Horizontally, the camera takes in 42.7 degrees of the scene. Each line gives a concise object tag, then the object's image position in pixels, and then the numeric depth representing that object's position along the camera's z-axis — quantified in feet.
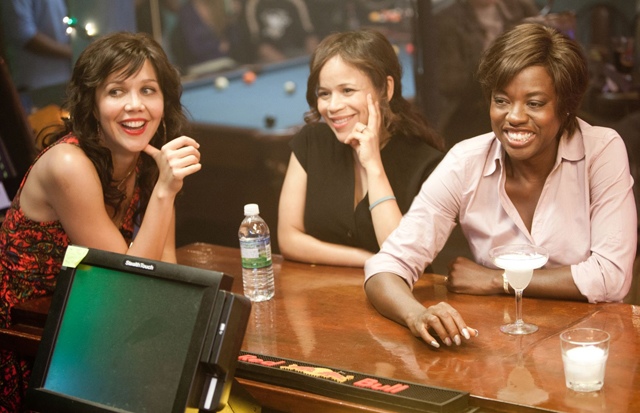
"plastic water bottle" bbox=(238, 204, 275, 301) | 8.11
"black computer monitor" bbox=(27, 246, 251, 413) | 5.14
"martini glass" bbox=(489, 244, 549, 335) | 6.60
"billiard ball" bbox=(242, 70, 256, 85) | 15.35
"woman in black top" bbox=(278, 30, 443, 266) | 9.55
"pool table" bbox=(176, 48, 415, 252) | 15.07
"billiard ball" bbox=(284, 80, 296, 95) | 15.06
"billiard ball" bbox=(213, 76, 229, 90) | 15.48
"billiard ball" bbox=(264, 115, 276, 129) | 15.07
